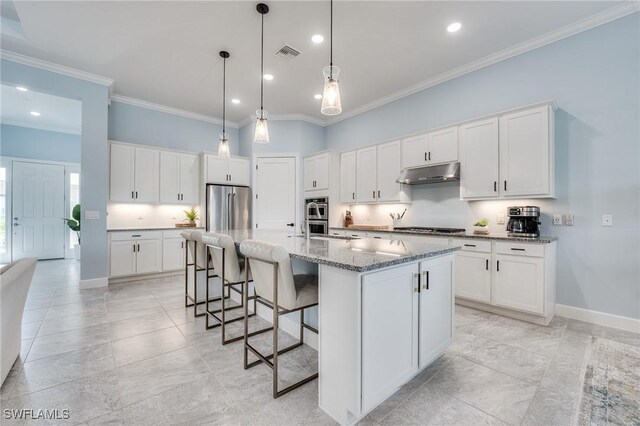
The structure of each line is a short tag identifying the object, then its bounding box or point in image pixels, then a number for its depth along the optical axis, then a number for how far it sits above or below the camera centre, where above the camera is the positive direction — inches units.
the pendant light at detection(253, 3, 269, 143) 110.4 +34.4
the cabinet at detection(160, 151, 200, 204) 204.8 +25.1
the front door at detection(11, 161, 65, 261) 243.4 -0.3
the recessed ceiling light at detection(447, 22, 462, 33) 118.9 +79.4
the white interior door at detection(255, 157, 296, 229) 228.2 +16.8
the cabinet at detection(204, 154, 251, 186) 216.1 +32.7
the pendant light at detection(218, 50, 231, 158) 130.4 +34.7
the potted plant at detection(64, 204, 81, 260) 245.6 -9.1
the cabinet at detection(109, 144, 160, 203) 185.5 +25.2
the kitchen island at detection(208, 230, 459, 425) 56.3 -24.0
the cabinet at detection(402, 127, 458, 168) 148.6 +36.1
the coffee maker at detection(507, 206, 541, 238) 121.8 -3.9
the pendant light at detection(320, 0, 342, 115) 82.2 +35.5
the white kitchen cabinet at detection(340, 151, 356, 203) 202.5 +25.8
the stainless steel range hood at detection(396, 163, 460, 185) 145.2 +20.9
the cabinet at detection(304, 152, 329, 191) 211.0 +30.8
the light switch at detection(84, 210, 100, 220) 163.9 -2.4
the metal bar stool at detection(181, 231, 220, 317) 118.5 -18.9
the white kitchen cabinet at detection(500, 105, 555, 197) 117.3 +26.1
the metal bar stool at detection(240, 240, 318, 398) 67.4 -19.4
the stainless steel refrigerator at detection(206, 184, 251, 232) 214.7 +3.4
